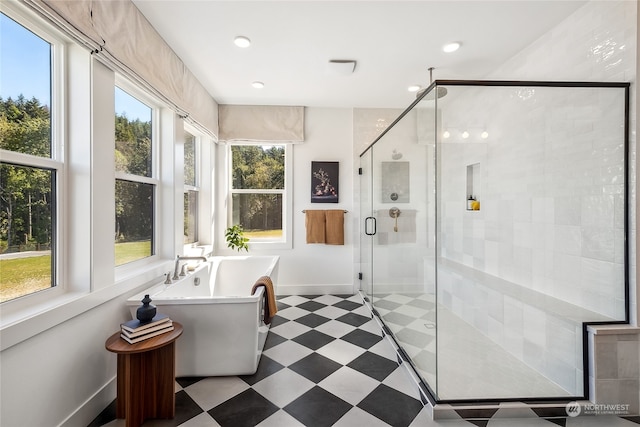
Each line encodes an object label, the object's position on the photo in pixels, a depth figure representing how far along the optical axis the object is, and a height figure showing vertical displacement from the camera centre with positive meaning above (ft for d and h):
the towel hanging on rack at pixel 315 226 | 11.53 -0.56
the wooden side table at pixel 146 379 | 4.55 -2.94
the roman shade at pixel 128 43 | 4.24 +3.34
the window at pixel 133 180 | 6.31 +0.83
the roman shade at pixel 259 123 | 11.39 +3.82
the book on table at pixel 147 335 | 4.67 -2.18
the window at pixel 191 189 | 10.08 +0.91
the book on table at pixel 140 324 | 4.74 -2.02
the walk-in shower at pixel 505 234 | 5.25 -0.52
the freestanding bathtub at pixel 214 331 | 5.81 -2.59
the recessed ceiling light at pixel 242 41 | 6.81 +4.39
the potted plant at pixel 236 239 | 11.06 -1.07
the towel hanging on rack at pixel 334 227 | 11.54 -0.60
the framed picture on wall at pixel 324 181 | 11.78 +1.39
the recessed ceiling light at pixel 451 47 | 7.07 +4.42
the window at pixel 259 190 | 12.06 +1.02
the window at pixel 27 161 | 3.92 +0.80
